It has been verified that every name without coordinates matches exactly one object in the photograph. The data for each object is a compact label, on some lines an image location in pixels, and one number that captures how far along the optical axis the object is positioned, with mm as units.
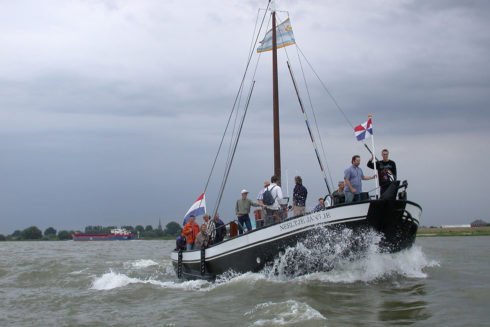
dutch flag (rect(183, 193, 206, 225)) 17141
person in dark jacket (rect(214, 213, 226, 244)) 15656
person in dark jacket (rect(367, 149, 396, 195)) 12117
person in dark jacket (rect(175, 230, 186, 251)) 17078
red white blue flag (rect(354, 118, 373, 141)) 12094
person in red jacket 16438
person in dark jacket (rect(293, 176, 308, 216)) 13367
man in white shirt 13523
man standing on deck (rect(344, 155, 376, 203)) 12312
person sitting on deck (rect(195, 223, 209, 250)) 15289
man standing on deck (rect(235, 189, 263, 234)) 14734
